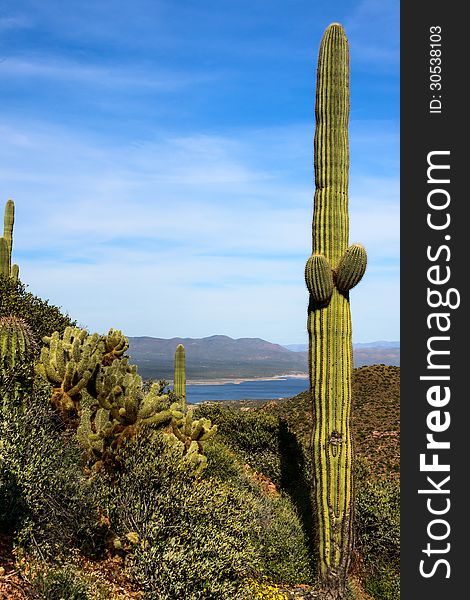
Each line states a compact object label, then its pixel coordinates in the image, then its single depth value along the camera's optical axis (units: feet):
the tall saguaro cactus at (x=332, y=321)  33.83
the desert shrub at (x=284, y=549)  34.17
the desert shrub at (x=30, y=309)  52.16
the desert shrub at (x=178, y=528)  25.17
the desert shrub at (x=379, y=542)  36.55
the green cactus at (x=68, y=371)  38.52
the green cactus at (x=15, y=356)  37.78
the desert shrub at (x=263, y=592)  27.81
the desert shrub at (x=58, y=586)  22.26
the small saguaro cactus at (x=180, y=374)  65.36
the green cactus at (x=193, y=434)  37.03
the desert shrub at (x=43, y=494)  27.25
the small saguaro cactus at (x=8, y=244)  66.54
